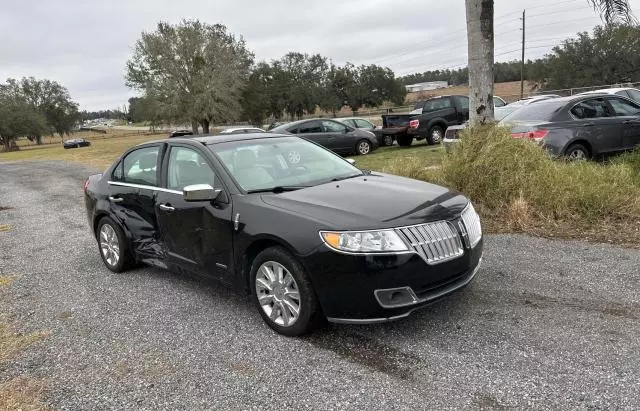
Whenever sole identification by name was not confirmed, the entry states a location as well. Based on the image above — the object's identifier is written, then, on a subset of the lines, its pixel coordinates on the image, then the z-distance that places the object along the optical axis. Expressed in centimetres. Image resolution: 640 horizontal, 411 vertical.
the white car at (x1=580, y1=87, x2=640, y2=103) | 1323
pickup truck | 1738
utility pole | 4705
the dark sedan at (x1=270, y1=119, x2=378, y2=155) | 1678
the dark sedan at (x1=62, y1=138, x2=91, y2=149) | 5726
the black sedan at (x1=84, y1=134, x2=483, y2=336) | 346
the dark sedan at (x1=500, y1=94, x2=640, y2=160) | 856
